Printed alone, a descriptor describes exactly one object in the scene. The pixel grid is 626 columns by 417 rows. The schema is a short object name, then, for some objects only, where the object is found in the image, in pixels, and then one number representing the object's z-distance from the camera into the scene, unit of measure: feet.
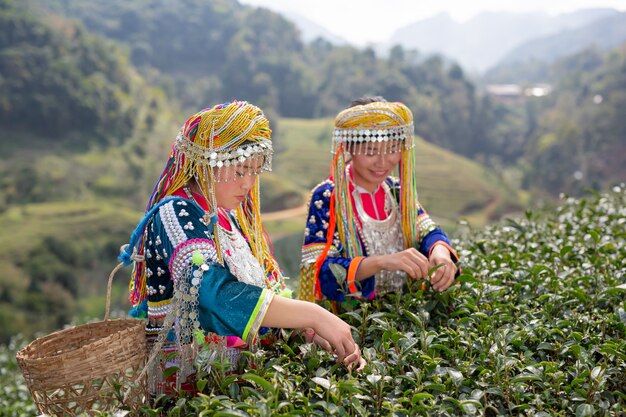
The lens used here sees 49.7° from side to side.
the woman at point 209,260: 5.49
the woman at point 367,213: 7.92
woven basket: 5.06
